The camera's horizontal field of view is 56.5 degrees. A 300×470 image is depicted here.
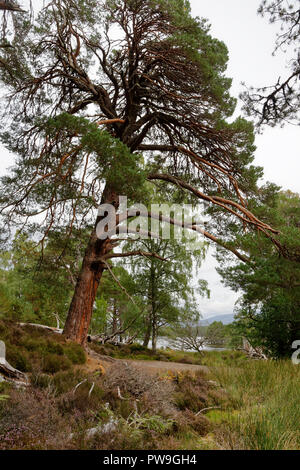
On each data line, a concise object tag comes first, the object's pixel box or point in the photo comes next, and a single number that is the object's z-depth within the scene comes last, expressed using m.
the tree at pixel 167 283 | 16.75
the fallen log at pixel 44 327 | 9.03
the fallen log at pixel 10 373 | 4.68
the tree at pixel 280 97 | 4.82
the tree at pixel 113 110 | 6.74
